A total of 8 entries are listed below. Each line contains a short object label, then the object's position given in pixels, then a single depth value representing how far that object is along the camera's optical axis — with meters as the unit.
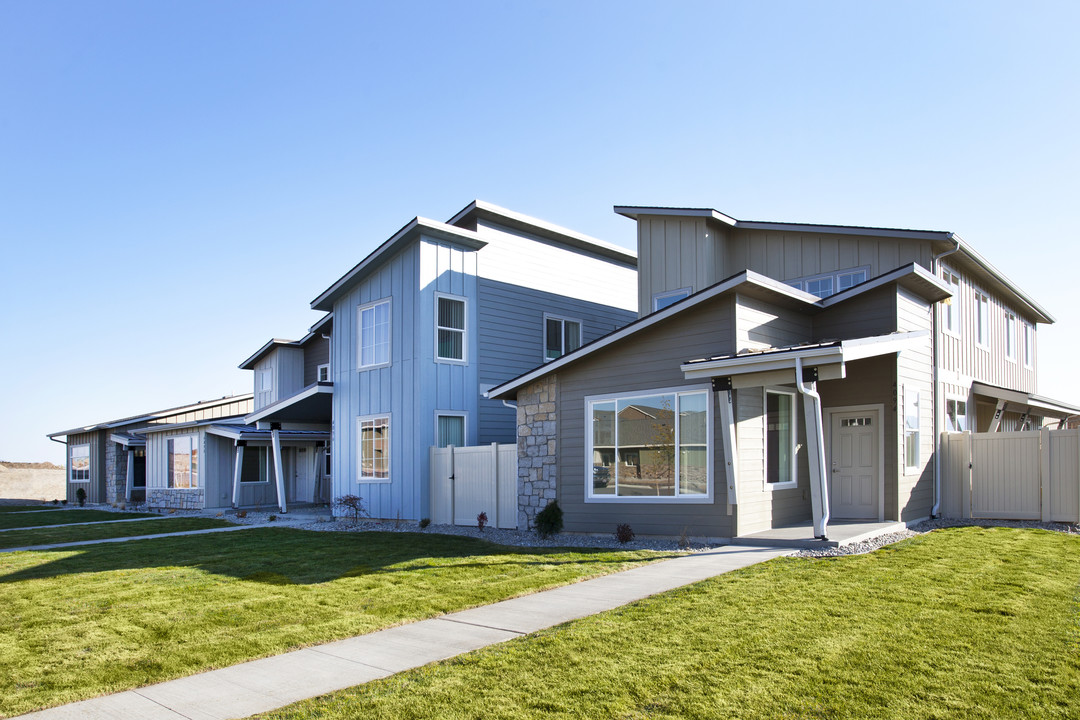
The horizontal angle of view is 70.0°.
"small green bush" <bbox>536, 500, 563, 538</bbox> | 13.80
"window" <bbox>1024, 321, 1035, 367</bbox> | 22.63
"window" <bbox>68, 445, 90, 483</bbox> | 33.47
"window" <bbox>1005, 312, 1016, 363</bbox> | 20.77
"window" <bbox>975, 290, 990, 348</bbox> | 18.38
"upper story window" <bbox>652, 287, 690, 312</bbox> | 17.91
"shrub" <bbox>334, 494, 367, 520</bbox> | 18.45
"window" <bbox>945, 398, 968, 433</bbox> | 16.33
